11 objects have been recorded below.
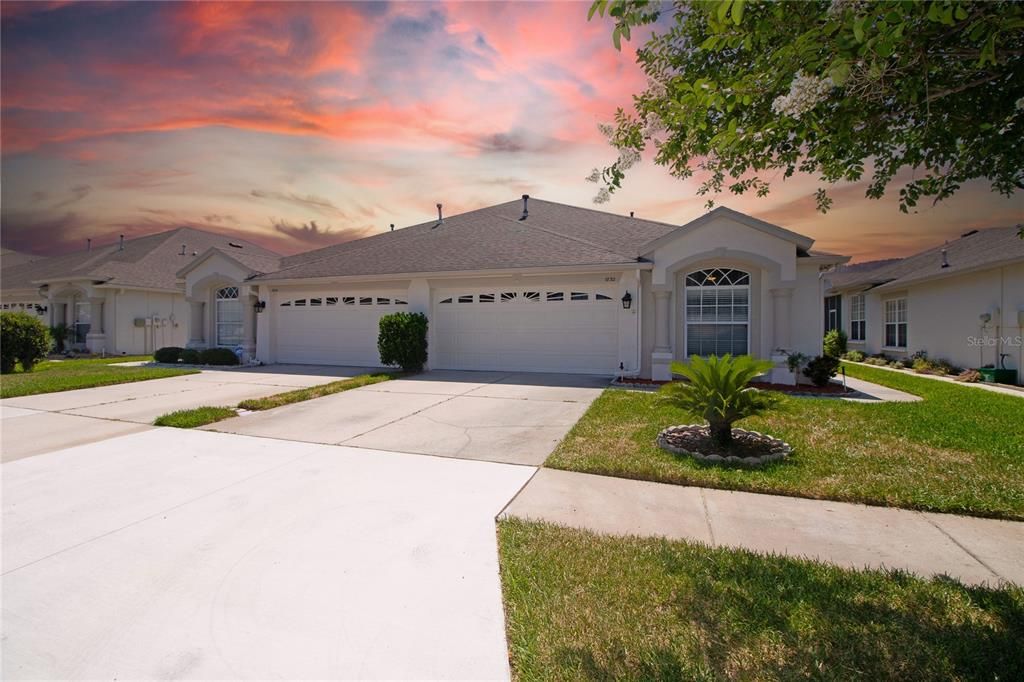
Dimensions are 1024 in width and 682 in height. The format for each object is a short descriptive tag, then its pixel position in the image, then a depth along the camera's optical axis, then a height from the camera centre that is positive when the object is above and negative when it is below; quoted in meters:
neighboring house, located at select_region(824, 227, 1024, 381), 12.19 +1.17
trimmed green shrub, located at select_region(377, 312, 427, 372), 13.09 -0.07
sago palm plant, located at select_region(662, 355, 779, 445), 5.46 -0.69
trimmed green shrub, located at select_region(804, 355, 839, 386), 10.50 -0.73
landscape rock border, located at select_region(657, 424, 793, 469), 5.23 -1.38
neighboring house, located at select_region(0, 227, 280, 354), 19.98 +2.14
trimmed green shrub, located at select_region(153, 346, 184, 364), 16.64 -0.59
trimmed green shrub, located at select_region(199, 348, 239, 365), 15.94 -0.64
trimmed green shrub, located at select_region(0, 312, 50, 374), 13.54 -0.06
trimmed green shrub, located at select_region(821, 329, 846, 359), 17.35 -0.19
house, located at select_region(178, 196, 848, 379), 11.12 +1.37
